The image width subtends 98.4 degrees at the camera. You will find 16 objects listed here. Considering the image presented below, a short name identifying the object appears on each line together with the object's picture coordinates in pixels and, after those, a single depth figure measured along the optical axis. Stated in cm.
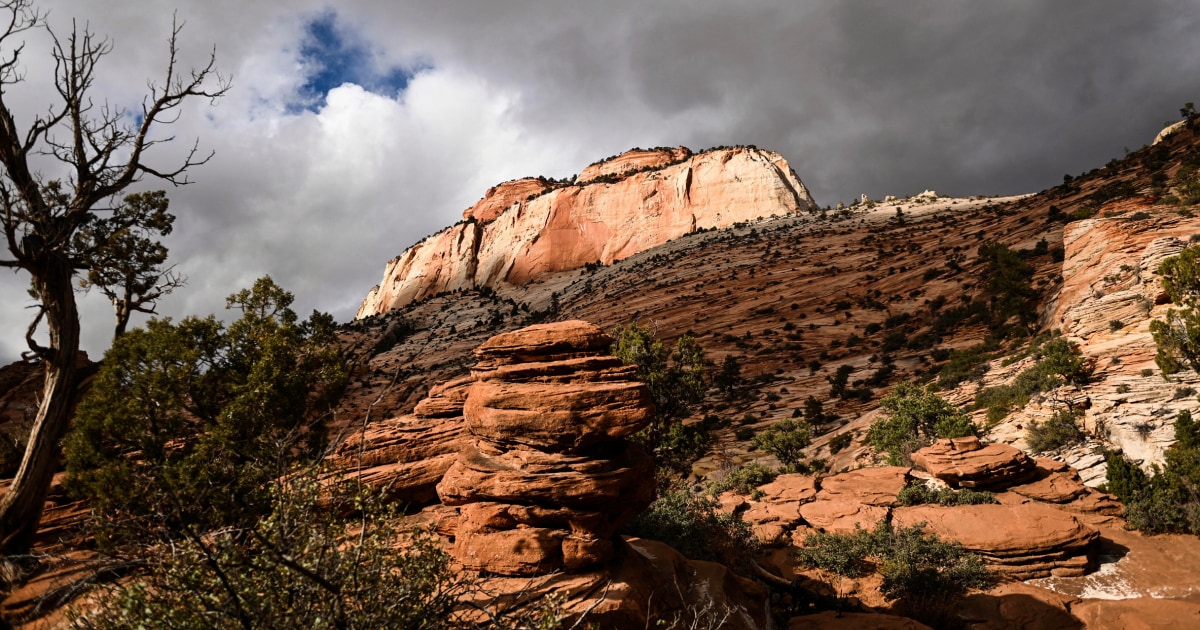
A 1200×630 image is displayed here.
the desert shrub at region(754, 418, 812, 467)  2638
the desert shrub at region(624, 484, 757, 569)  1405
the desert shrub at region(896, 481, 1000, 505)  1522
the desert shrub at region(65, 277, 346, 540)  1308
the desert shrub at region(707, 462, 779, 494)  2023
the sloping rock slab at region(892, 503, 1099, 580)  1269
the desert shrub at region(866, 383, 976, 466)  2091
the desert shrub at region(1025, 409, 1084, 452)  1806
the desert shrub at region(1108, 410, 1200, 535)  1327
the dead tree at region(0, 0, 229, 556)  1113
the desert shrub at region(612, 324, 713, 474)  2159
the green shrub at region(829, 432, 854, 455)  2617
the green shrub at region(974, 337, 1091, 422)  1986
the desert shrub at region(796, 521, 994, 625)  1212
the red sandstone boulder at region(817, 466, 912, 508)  1680
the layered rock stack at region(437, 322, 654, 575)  891
